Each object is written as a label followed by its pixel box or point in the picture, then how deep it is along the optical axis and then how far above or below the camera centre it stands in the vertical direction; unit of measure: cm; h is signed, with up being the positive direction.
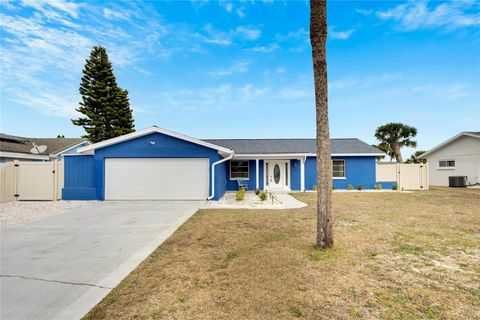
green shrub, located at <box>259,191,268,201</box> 1193 -131
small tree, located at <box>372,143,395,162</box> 2966 +262
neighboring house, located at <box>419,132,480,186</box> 2009 +90
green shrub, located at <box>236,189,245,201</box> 1277 -135
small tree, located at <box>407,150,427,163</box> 3017 +151
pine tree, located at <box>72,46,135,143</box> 3069 +930
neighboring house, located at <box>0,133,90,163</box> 1647 +212
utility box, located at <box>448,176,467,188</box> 2016 -106
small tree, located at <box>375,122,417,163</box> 2897 +413
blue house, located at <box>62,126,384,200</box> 1253 +14
